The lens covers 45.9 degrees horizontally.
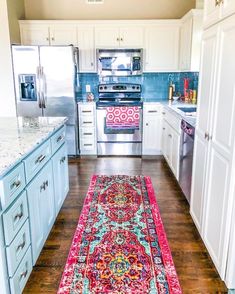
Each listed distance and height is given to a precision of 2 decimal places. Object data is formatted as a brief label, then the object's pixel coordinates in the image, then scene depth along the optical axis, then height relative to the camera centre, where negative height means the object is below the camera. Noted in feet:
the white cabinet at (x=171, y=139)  11.35 -2.47
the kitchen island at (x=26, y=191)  4.99 -2.35
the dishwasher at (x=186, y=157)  9.22 -2.52
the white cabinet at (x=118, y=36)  15.29 +2.61
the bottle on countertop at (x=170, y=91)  16.11 -0.38
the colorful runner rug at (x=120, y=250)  6.17 -4.32
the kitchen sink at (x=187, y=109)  12.60 -1.10
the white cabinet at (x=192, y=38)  12.60 +2.13
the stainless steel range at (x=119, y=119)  15.10 -1.88
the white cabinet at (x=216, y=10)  5.66 +1.64
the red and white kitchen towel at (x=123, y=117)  15.06 -1.75
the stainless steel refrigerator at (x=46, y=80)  14.07 +0.20
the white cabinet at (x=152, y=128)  15.15 -2.40
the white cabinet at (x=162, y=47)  15.30 +2.01
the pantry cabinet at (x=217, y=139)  5.74 -1.25
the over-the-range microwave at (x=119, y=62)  15.29 +1.21
